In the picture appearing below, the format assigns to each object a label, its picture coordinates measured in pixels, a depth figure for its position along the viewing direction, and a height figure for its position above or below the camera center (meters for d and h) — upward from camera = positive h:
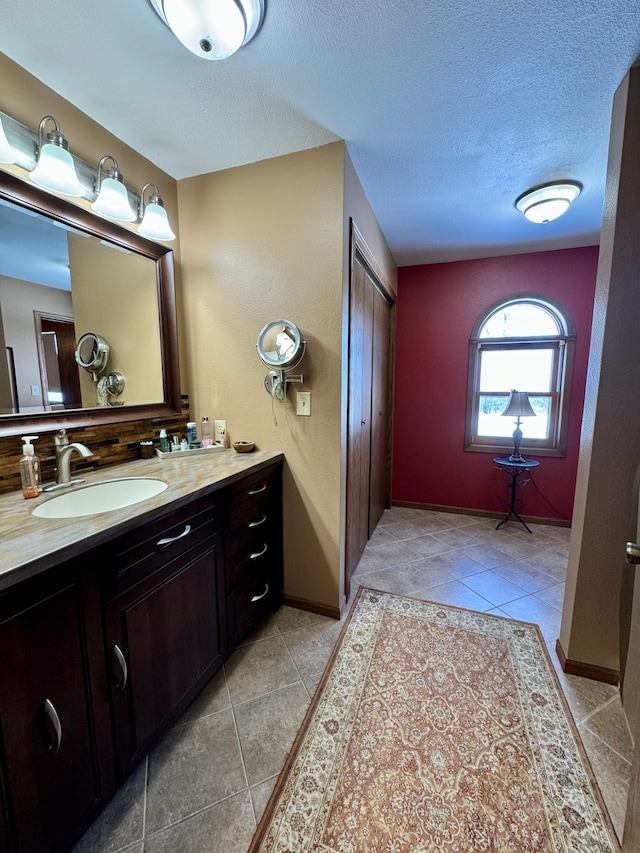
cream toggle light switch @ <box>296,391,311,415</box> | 1.80 -0.10
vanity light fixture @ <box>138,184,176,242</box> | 1.63 +0.81
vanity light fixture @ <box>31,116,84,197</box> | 1.24 +0.82
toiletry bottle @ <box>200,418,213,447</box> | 1.99 -0.27
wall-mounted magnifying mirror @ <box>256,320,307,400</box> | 1.71 +0.17
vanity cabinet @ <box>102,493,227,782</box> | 1.00 -0.81
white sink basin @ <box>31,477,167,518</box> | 1.25 -0.45
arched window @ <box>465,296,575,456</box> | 3.04 +0.13
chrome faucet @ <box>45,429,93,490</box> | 1.32 -0.28
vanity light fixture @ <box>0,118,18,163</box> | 1.12 +0.79
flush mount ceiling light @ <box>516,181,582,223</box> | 1.98 +1.12
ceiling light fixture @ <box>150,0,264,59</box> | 1.00 +1.12
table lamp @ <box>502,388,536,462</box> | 2.87 -0.18
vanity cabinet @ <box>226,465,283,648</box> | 1.54 -0.84
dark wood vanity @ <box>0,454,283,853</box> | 0.77 -0.79
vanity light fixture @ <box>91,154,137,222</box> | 1.45 +0.83
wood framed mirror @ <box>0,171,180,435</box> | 1.27 +0.33
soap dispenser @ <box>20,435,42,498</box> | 1.20 -0.32
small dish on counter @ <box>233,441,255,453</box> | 1.86 -0.35
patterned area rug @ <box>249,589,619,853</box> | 0.98 -1.31
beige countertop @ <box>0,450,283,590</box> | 0.78 -0.40
